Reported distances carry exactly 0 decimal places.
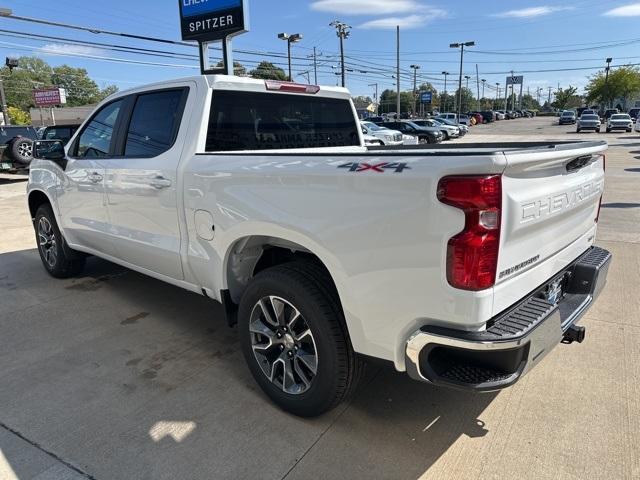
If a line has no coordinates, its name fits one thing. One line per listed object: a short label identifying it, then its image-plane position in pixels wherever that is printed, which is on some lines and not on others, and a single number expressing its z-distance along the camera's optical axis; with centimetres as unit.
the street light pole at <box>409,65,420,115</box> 6938
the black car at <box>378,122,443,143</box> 2734
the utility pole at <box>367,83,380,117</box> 10894
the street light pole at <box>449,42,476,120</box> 5740
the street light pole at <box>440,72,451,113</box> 12166
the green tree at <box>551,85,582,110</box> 11203
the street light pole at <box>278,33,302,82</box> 3914
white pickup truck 195
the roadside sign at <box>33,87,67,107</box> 4959
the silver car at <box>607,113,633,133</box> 3834
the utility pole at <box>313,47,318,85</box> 5397
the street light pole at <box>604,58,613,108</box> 7681
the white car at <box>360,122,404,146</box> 2120
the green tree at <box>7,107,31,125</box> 6451
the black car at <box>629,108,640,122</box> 4636
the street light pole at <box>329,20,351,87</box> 4256
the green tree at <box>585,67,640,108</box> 7412
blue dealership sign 1071
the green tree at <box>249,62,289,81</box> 6456
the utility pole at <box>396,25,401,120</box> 4875
